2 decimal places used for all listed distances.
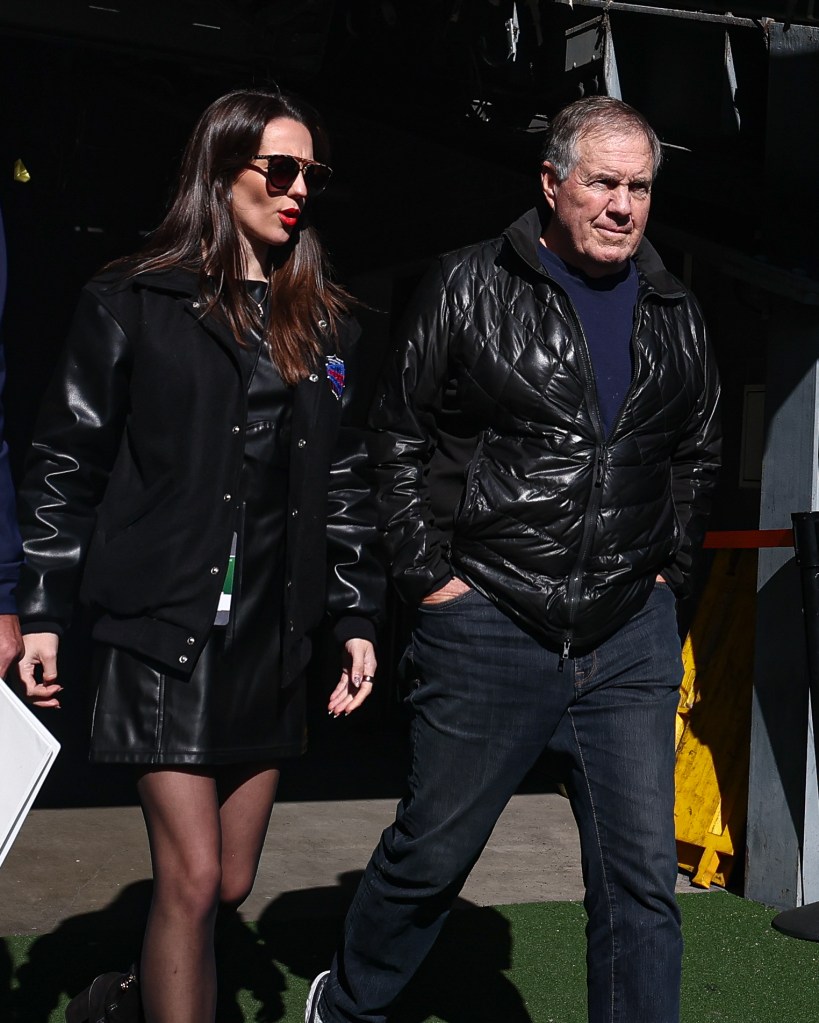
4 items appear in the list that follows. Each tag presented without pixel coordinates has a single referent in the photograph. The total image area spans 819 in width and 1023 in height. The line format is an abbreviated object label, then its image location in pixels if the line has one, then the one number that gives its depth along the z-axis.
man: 3.10
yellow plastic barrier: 5.29
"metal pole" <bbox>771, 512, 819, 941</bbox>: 4.60
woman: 2.81
